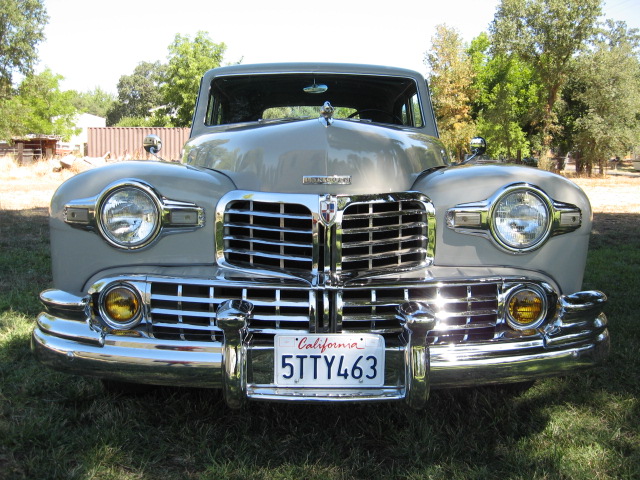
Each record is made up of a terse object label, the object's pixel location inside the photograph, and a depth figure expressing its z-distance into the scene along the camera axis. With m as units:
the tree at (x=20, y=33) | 26.47
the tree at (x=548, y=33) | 24.88
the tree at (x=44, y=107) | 31.16
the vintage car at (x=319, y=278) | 1.89
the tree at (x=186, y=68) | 28.59
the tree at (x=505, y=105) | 31.19
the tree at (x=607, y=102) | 24.84
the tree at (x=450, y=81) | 29.77
